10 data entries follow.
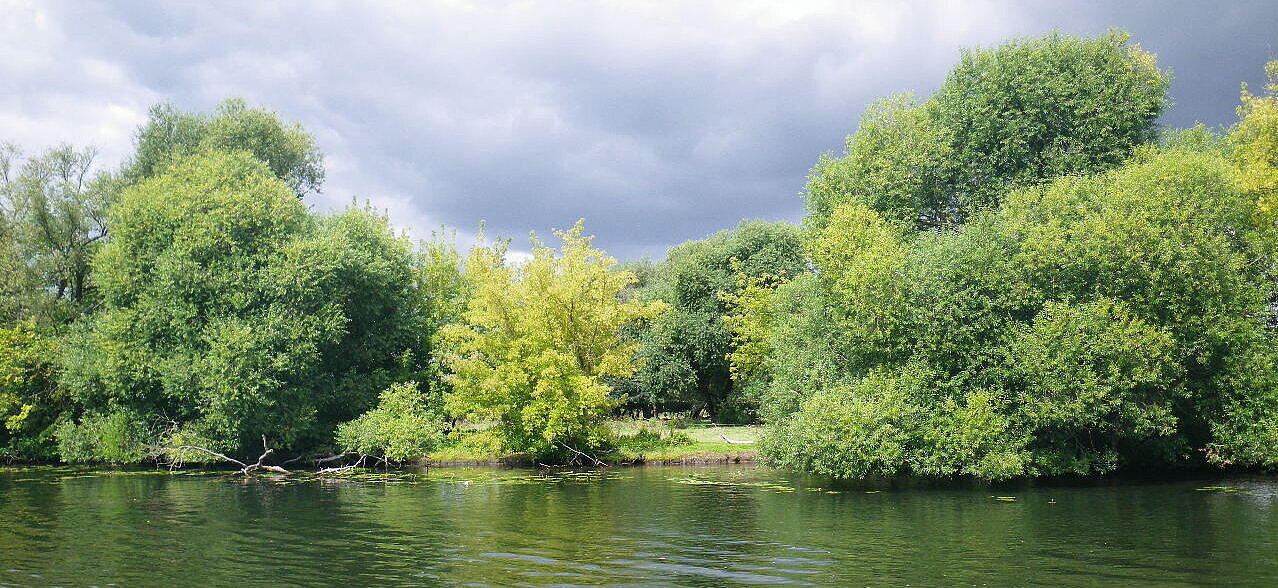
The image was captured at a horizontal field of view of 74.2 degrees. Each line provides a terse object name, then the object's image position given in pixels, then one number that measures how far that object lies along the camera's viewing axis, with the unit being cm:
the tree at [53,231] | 5084
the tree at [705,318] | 6506
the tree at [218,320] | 4381
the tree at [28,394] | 4616
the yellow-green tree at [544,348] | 4488
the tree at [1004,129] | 4134
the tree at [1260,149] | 3612
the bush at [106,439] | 4497
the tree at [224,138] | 5716
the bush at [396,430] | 4450
